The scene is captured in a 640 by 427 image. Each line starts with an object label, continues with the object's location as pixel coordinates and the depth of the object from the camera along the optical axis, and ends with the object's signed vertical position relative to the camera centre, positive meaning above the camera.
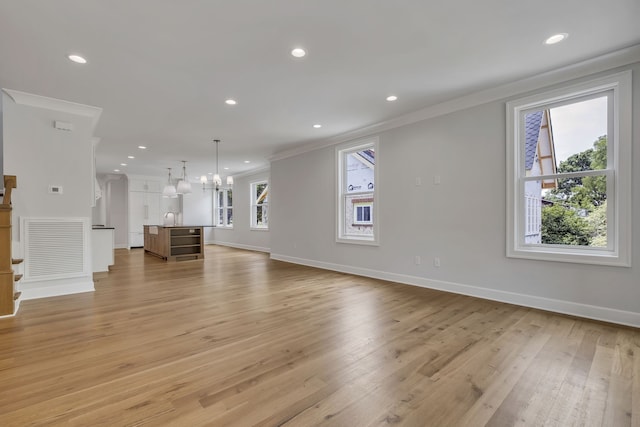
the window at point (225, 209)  11.52 +0.15
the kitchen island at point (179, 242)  7.44 -0.78
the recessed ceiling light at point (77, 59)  2.89 +1.54
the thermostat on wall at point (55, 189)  4.07 +0.34
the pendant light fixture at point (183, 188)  7.10 +0.60
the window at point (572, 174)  2.98 +0.42
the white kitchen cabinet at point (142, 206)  10.35 +0.25
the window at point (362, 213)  5.61 -0.02
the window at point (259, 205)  9.45 +0.25
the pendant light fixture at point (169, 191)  7.72 +0.57
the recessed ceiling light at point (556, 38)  2.62 +1.56
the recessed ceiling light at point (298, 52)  2.82 +1.55
